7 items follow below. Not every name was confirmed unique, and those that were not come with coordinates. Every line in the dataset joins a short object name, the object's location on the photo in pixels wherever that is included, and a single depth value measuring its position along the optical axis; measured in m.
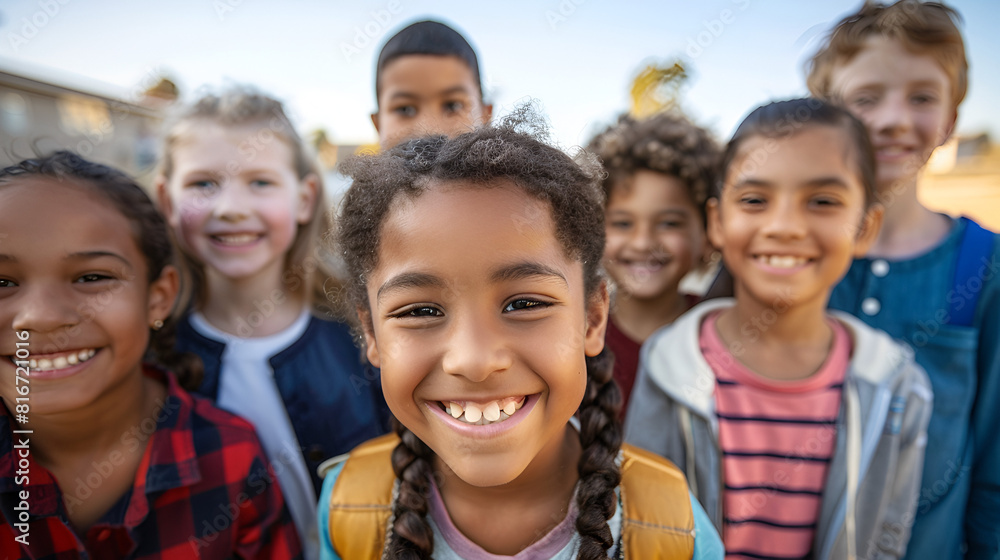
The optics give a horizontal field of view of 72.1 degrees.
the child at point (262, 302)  0.65
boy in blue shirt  0.64
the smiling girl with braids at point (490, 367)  0.45
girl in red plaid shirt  0.50
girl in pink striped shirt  0.60
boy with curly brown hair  0.73
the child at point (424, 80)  0.75
